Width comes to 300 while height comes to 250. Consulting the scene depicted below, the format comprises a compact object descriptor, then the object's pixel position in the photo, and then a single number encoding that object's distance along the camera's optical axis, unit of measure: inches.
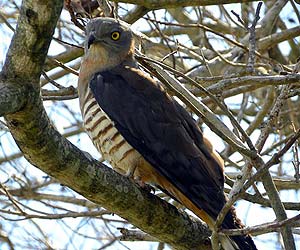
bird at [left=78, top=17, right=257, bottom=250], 415.2
